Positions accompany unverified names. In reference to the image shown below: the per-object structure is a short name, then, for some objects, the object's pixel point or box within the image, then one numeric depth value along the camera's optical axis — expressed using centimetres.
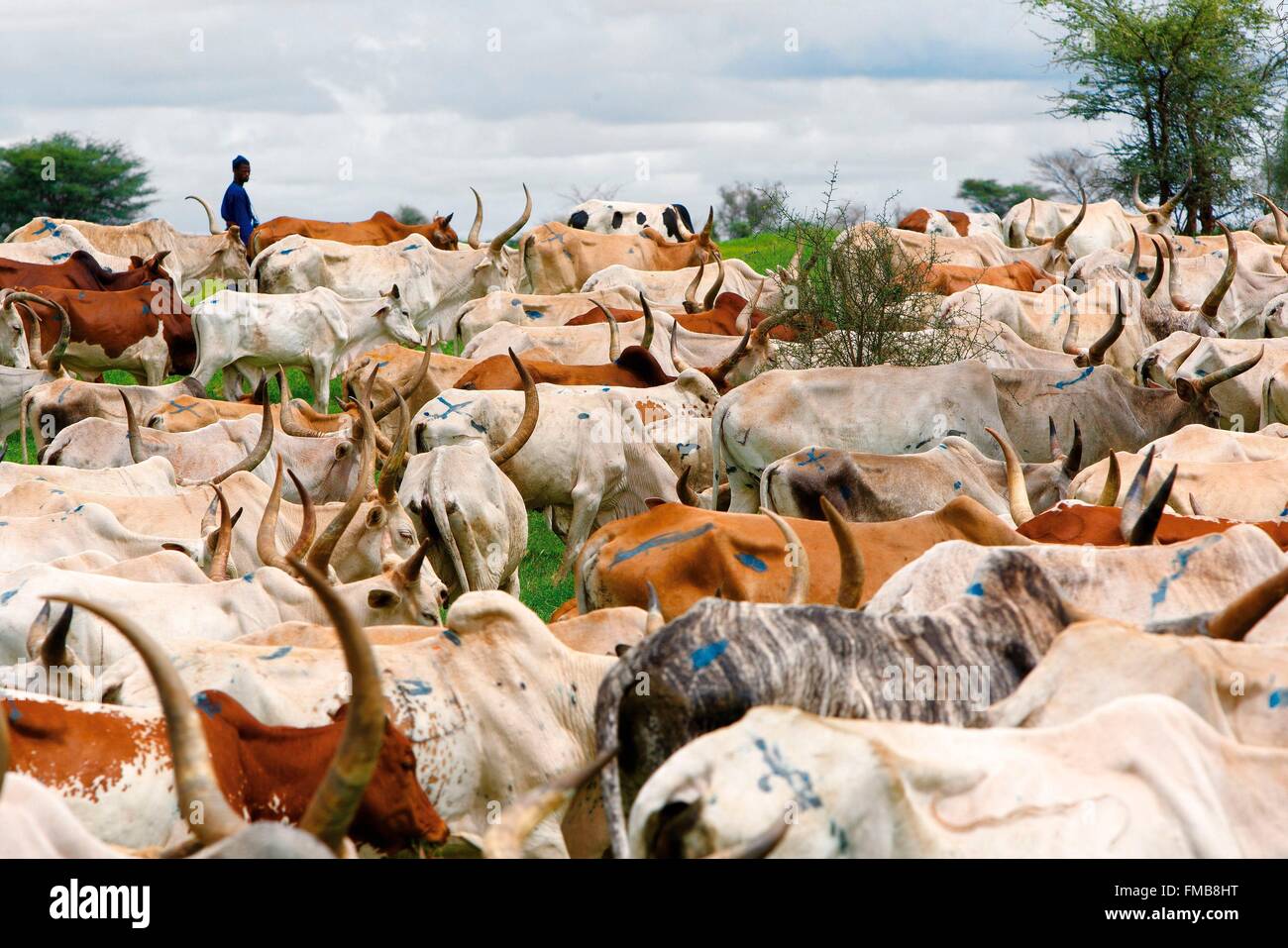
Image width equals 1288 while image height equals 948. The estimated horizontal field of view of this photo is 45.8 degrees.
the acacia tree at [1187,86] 2578
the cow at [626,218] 2372
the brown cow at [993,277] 1548
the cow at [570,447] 968
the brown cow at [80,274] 1512
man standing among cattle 1964
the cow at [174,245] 1936
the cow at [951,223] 2231
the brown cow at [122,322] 1349
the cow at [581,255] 1931
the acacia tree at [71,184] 2877
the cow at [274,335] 1354
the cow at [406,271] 1645
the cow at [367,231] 1958
